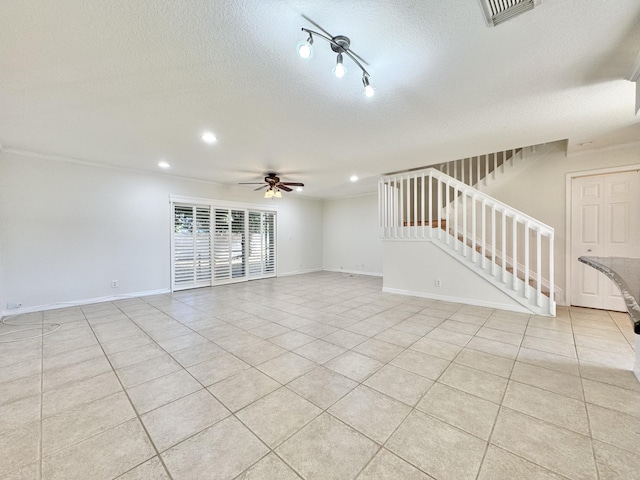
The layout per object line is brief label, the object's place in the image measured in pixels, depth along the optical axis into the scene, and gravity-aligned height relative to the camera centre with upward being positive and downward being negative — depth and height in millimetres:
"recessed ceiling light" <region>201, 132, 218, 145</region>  3416 +1410
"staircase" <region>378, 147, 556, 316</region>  3988 +214
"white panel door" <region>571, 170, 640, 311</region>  3873 +182
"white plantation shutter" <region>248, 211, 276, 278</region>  7289 -142
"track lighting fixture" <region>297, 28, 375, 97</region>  1635 +1336
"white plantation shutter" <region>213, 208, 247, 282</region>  6543 -146
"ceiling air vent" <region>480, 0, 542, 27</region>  1482 +1383
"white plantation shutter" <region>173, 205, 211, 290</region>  5866 -159
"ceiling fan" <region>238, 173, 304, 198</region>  5277 +1183
